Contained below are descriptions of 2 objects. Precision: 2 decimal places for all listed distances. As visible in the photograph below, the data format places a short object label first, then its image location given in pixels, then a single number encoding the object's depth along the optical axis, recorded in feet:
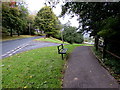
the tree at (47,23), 80.74
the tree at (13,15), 47.49
